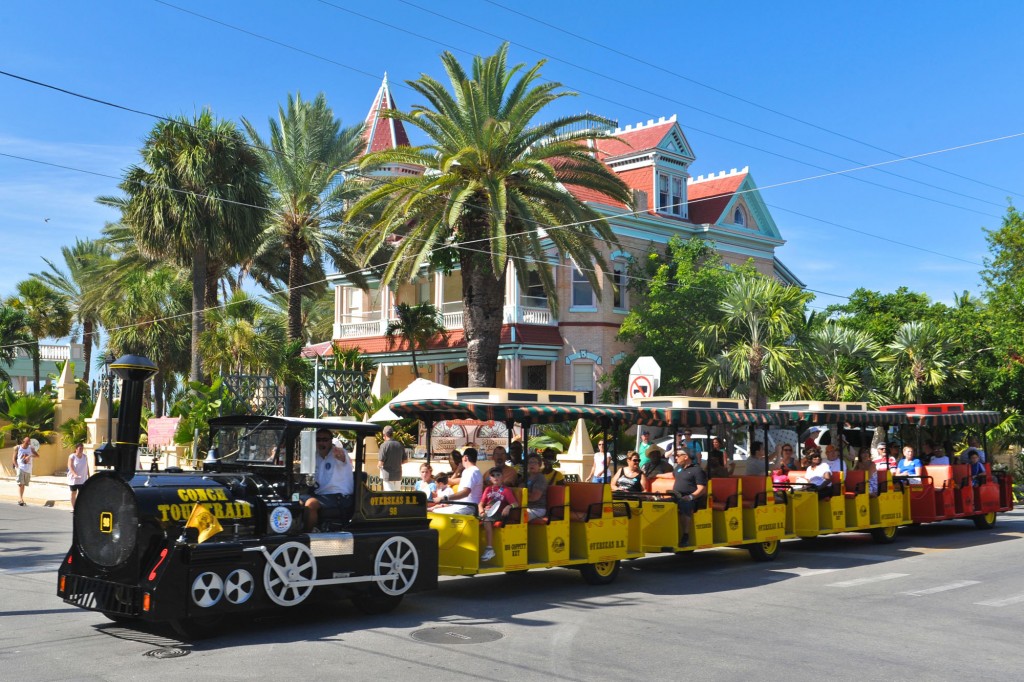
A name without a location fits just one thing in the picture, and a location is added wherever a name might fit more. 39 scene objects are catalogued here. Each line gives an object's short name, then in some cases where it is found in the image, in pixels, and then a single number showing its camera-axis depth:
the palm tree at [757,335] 29.70
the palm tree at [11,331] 49.75
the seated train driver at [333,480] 10.39
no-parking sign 18.56
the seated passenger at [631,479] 15.33
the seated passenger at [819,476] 16.80
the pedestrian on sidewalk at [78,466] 23.77
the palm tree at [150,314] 41.03
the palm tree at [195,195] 31.11
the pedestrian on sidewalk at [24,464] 26.14
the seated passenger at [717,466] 15.57
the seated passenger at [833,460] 17.53
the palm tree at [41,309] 52.19
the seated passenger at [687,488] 14.23
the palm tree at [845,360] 31.95
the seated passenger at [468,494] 12.09
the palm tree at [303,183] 33.72
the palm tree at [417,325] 37.19
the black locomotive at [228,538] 8.82
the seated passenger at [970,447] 20.38
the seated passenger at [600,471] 13.16
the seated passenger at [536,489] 12.41
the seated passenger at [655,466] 15.38
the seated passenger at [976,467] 20.22
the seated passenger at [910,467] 19.23
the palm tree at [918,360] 31.39
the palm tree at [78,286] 52.94
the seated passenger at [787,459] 17.59
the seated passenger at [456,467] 13.38
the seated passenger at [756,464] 16.33
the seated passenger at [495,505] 11.71
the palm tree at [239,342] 32.31
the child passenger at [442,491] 12.48
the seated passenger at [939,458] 19.77
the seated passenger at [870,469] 17.81
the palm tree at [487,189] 25.31
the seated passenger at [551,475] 13.62
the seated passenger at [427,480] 13.38
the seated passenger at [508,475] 12.30
